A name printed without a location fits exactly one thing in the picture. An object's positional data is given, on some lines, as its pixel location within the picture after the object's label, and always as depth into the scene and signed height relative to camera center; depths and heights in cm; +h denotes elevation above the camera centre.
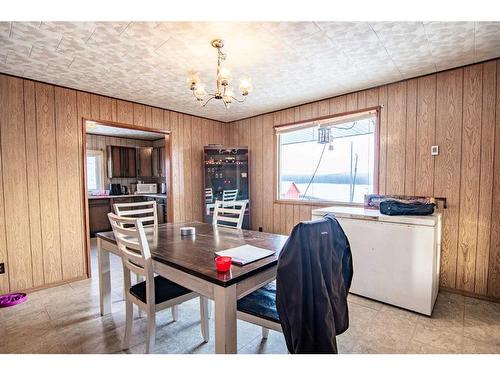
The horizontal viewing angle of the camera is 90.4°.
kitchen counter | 520 -40
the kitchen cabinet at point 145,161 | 623 +42
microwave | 612 -28
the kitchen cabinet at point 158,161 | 604 +41
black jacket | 119 -56
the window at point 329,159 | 327 +26
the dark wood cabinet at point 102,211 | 518 -71
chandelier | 189 +74
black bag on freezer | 232 -30
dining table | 120 -49
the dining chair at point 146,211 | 219 -35
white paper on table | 143 -48
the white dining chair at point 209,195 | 436 -31
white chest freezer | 215 -74
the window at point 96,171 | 580 +17
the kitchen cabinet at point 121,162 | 584 +39
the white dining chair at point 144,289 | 158 -80
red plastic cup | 126 -44
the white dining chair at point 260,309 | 142 -80
